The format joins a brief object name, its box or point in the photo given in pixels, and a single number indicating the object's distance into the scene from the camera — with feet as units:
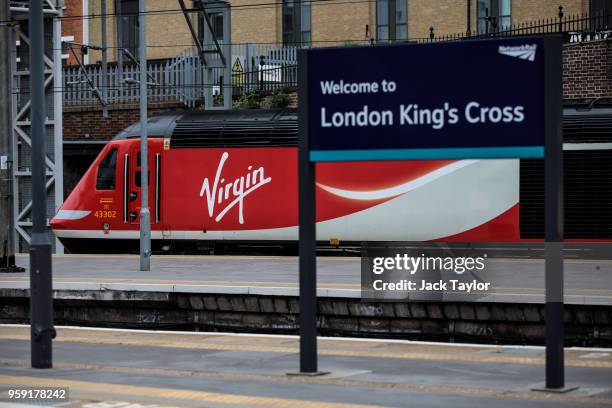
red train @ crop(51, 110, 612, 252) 82.79
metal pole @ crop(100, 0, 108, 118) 123.54
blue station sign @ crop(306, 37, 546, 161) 33.71
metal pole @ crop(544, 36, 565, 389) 32.65
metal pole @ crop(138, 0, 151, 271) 79.61
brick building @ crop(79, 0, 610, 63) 130.62
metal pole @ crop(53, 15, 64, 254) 91.76
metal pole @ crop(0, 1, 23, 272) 79.15
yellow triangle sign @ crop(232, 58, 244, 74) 123.24
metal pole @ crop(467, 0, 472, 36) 119.73
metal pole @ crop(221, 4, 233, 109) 104.22
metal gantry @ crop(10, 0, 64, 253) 91.45
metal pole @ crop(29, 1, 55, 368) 39.96
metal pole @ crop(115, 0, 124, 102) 157.79
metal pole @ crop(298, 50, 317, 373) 36.37
